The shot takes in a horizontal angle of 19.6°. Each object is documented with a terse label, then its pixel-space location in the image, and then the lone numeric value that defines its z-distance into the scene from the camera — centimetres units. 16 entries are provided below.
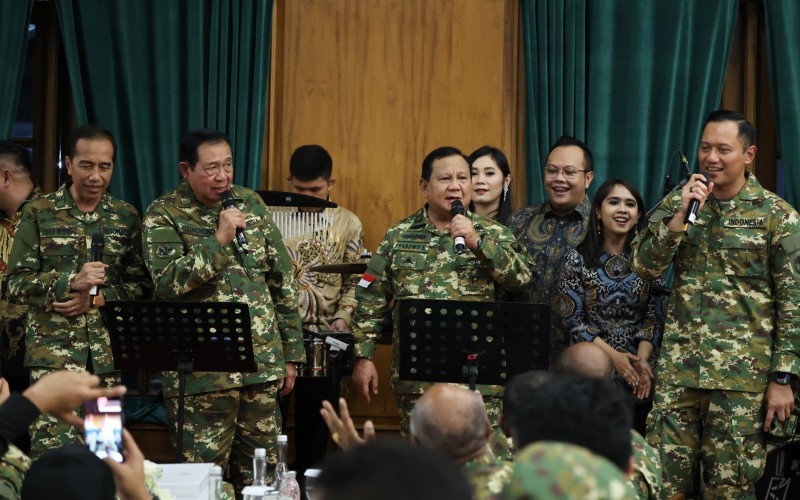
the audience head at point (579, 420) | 445
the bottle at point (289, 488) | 778
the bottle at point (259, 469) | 832
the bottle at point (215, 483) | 735
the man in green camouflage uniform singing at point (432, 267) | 1033
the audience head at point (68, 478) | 446
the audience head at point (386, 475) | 297
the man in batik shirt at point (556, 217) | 1111
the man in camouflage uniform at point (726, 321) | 976
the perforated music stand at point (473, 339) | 925
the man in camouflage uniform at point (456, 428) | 583
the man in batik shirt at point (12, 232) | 1136
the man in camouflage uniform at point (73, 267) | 1040
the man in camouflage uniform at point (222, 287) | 1027
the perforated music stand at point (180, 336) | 947
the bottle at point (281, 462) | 800
